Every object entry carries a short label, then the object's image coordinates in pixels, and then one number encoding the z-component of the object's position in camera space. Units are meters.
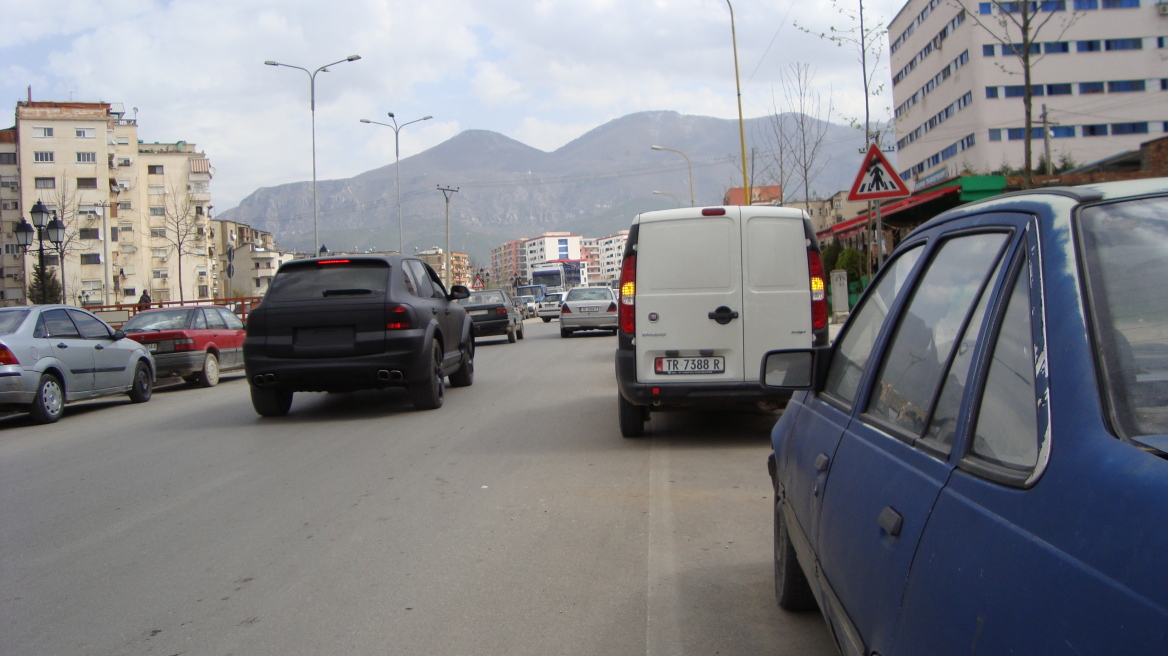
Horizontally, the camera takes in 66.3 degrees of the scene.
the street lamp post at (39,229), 20.64
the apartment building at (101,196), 79.12
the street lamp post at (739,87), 27.52
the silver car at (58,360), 10.80
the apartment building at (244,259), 112.81
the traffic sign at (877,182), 11.79
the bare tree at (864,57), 20.33
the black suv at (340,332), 9.73
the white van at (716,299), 7.58
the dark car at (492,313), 24.61
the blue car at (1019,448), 1.31
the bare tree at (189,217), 82.06
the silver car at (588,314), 26.38
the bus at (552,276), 65.62
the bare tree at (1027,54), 15.27
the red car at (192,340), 15.34
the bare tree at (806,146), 28.42
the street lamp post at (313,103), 36.47
